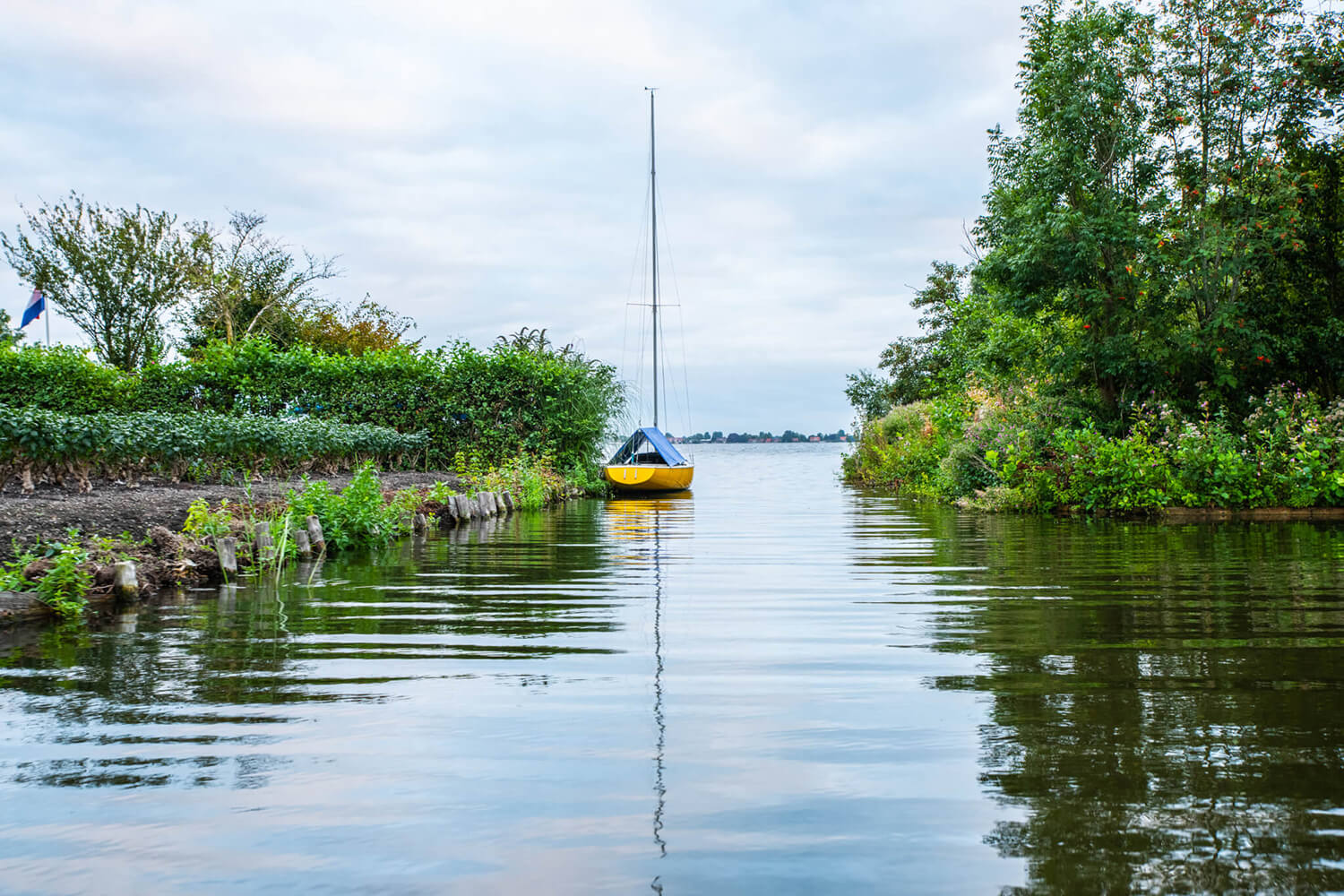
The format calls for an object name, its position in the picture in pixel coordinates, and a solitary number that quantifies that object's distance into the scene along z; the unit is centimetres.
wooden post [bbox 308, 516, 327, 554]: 984
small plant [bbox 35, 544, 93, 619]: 615
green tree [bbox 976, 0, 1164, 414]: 1542
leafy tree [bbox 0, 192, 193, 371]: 3359
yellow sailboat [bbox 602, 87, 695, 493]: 2328
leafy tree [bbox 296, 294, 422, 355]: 3566
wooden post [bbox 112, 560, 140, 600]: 690
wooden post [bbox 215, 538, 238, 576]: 809
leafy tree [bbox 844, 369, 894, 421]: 3878
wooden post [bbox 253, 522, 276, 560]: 862
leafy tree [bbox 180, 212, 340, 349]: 3550
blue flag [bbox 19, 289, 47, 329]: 2769
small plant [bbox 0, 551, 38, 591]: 615
